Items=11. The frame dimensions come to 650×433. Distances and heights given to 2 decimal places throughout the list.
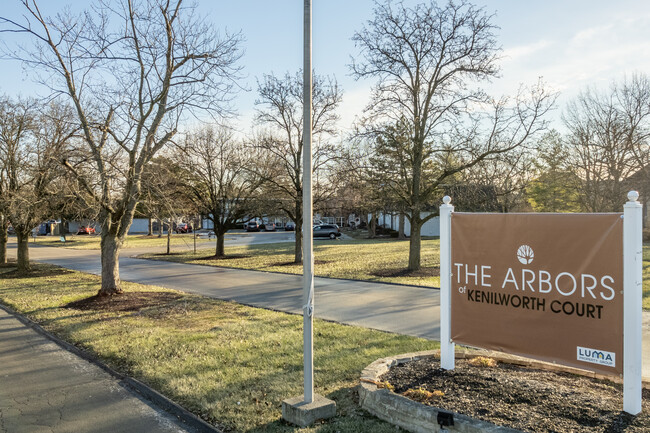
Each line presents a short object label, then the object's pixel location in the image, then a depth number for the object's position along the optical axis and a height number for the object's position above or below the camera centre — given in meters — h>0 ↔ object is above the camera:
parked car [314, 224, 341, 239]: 46.31 -1.35
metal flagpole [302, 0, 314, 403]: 4.79 -0.03
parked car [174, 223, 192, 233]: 62.79 -1.44
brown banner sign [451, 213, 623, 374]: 4.38 -0.71
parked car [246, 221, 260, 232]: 73.68 -1.51
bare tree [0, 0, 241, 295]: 11.44 +2.03
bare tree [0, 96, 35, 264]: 19.83 +3.30
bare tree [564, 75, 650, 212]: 21.77 +3.09
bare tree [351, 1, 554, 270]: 16.31 +4.11
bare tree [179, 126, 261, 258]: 25.81 +1.92
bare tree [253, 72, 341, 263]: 22.02 +2.95
